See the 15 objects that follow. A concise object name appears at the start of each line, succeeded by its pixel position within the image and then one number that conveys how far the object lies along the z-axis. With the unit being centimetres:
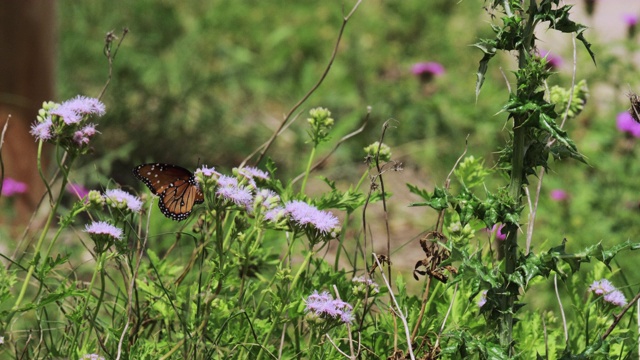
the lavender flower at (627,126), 552
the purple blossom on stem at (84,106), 400
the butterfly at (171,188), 412
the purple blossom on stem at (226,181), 396
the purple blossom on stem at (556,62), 668
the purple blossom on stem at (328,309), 396
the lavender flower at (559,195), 572
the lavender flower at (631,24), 646
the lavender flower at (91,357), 395
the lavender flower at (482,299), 401
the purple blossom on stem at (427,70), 745
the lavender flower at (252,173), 399
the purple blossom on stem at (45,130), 399
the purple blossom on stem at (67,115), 399
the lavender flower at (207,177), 394
